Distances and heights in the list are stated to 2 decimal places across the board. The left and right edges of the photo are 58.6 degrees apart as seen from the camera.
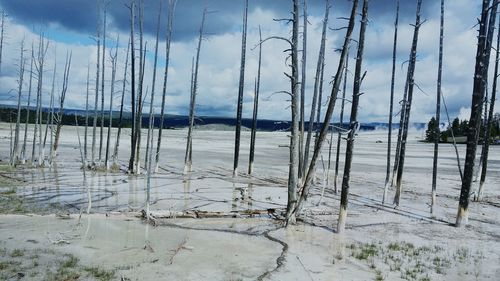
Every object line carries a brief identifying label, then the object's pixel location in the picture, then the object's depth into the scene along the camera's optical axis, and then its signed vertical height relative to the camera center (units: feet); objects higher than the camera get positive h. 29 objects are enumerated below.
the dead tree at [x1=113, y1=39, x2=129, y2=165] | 92.12 +1.91
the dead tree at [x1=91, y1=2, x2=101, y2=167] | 89.51 +5.35
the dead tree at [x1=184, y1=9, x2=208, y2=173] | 86.28 +3.05
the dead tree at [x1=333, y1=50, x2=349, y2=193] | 67.58 +3.08
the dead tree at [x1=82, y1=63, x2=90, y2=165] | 91.81 +1.17
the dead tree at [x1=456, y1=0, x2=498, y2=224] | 43.70 +3.76
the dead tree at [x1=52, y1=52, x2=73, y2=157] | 93.20 +4.06
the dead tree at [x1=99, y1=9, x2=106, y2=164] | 89.96 +10.43
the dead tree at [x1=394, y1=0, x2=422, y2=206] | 54.03 +5.16
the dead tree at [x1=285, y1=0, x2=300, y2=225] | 42.39 +0.31
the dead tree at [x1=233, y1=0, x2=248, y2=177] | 85.04 +7.60
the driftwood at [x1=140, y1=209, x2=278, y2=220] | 43.78 -9.37
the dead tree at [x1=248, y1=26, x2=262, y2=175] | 91.86 +3.05
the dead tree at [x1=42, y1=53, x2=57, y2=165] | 88.86 +1.78
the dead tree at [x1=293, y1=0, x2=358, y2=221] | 39.68 +3.37
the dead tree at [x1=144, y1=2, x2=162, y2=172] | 50.34 +6.16
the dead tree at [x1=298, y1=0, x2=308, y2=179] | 57.51 +6.93
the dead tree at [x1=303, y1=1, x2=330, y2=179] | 60.34 +8.18
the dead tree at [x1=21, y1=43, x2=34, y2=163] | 91.32 +1.36
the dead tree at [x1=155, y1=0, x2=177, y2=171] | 80.84 +11.88
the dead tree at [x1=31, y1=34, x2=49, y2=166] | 90.84 +5.48
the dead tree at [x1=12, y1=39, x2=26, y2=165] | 86.02 +0.72
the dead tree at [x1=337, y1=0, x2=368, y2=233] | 40.14 +1.02
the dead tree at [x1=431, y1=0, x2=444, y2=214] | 51.63 +5.17
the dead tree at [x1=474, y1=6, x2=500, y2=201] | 63.67 +1.65
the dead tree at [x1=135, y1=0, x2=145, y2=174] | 77.19 +7.15
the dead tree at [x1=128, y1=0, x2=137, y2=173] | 84.02 +2.03
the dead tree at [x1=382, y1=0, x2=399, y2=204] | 63.46 +9.42
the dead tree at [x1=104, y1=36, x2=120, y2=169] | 95.71 +8.56
